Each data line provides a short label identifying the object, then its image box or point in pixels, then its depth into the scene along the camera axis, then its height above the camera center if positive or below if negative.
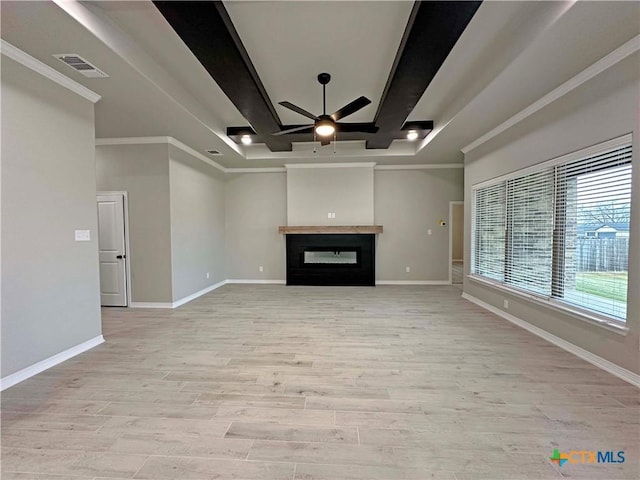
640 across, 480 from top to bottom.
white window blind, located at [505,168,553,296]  3.41 -0.04
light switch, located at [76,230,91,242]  3.04 -0.05
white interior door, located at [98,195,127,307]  4.79 -0.37
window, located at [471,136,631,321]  2.55 +0.00
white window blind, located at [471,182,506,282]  4.40 -0.03
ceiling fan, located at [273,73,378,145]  3.25 +1.44
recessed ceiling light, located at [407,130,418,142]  4.82 +1.69
